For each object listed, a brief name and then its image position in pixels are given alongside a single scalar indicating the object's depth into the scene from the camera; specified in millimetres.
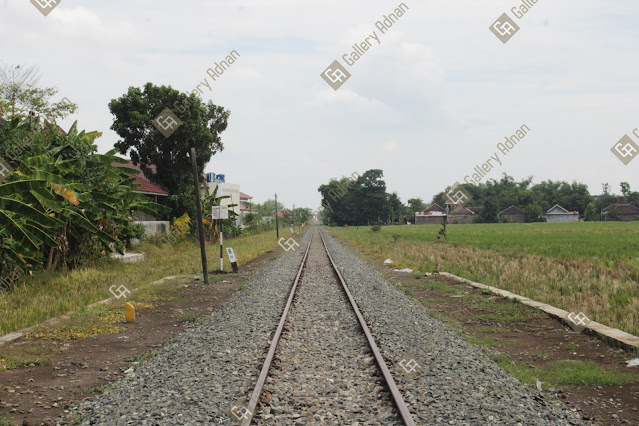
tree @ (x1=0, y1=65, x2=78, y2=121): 36750
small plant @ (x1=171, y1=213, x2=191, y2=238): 31781
